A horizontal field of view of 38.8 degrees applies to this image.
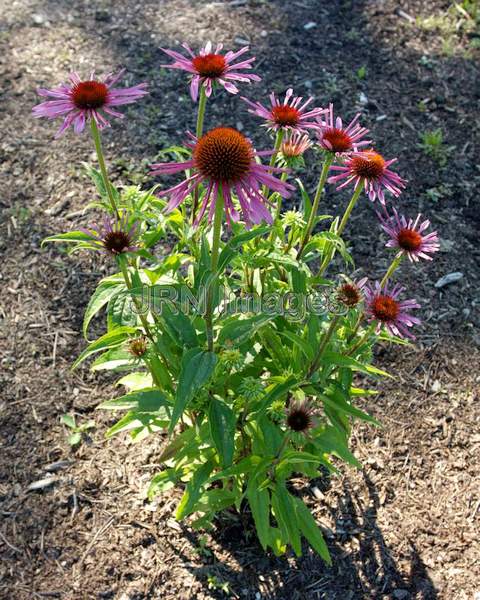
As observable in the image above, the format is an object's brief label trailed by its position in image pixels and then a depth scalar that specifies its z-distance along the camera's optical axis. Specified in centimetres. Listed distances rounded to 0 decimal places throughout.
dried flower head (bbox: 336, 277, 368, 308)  51
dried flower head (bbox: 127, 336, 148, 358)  52
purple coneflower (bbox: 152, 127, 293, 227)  44
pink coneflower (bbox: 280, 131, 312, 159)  54
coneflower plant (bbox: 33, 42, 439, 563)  46
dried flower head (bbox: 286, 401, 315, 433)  49
